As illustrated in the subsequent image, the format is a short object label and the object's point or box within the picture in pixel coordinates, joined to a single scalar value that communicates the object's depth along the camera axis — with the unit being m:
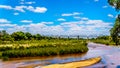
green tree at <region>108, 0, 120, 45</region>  10.32
